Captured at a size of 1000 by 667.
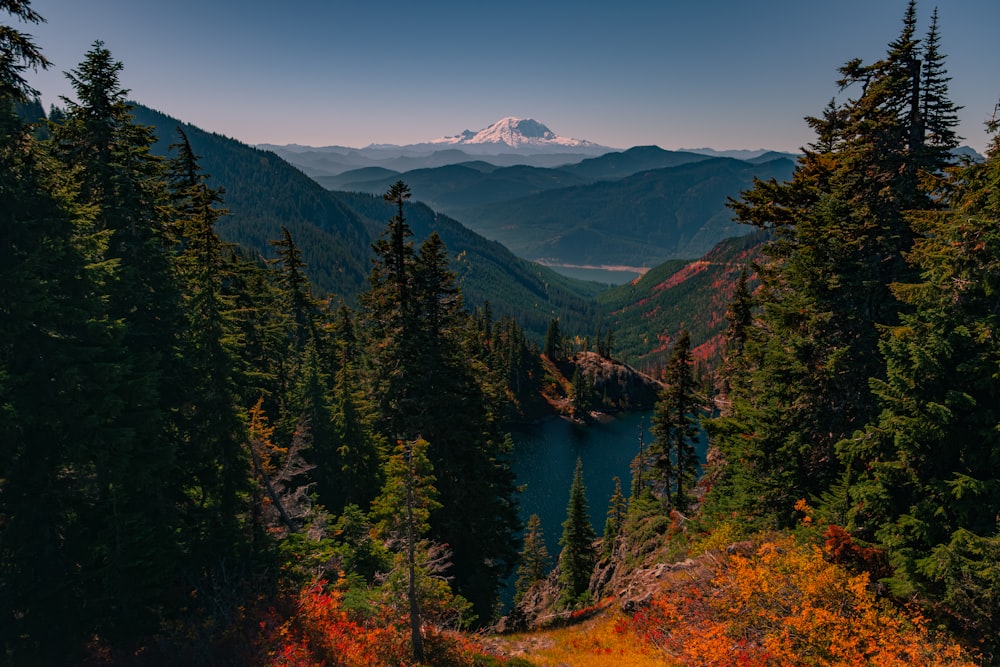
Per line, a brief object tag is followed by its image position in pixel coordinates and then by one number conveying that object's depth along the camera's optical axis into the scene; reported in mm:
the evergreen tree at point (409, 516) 15594
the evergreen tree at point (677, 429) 34844
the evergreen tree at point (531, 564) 58594
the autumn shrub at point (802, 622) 11136
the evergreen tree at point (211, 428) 17642
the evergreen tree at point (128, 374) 14133
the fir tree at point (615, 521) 48138
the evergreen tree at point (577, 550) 42219
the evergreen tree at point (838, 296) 17172
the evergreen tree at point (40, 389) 12906
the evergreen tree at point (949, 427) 11719
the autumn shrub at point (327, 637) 14438
